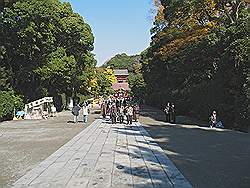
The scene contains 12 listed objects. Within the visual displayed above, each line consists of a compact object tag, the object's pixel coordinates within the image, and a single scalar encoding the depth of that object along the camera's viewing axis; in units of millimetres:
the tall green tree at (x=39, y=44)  16884
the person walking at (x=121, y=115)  12532
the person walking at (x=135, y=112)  12858
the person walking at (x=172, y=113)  13491
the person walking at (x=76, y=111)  12970
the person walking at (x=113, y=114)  12025
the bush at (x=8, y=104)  15317
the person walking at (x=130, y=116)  11803
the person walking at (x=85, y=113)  12655
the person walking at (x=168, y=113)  13778
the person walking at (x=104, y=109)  14664
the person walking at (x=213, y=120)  11454
